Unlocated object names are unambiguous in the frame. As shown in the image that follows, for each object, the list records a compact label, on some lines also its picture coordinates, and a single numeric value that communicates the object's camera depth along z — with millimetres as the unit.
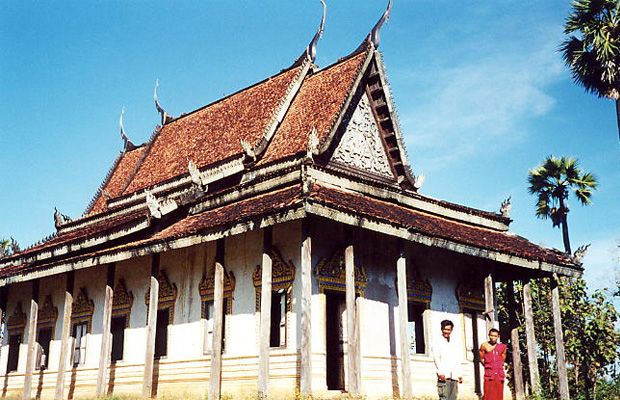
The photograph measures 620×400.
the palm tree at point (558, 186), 32719
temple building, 13711
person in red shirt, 10852
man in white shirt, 10930
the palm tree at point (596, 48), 25781
